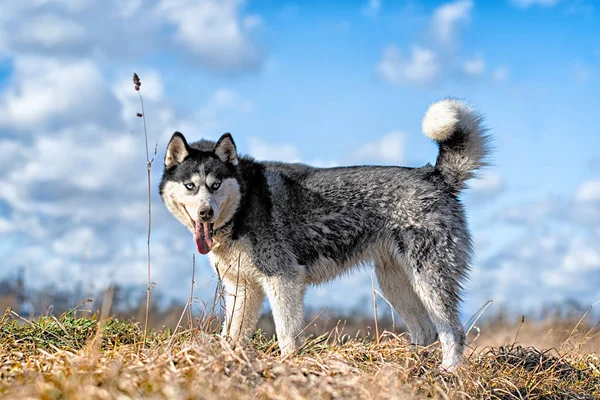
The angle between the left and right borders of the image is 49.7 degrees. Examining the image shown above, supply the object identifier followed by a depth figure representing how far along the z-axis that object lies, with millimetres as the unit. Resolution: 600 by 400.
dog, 6805
